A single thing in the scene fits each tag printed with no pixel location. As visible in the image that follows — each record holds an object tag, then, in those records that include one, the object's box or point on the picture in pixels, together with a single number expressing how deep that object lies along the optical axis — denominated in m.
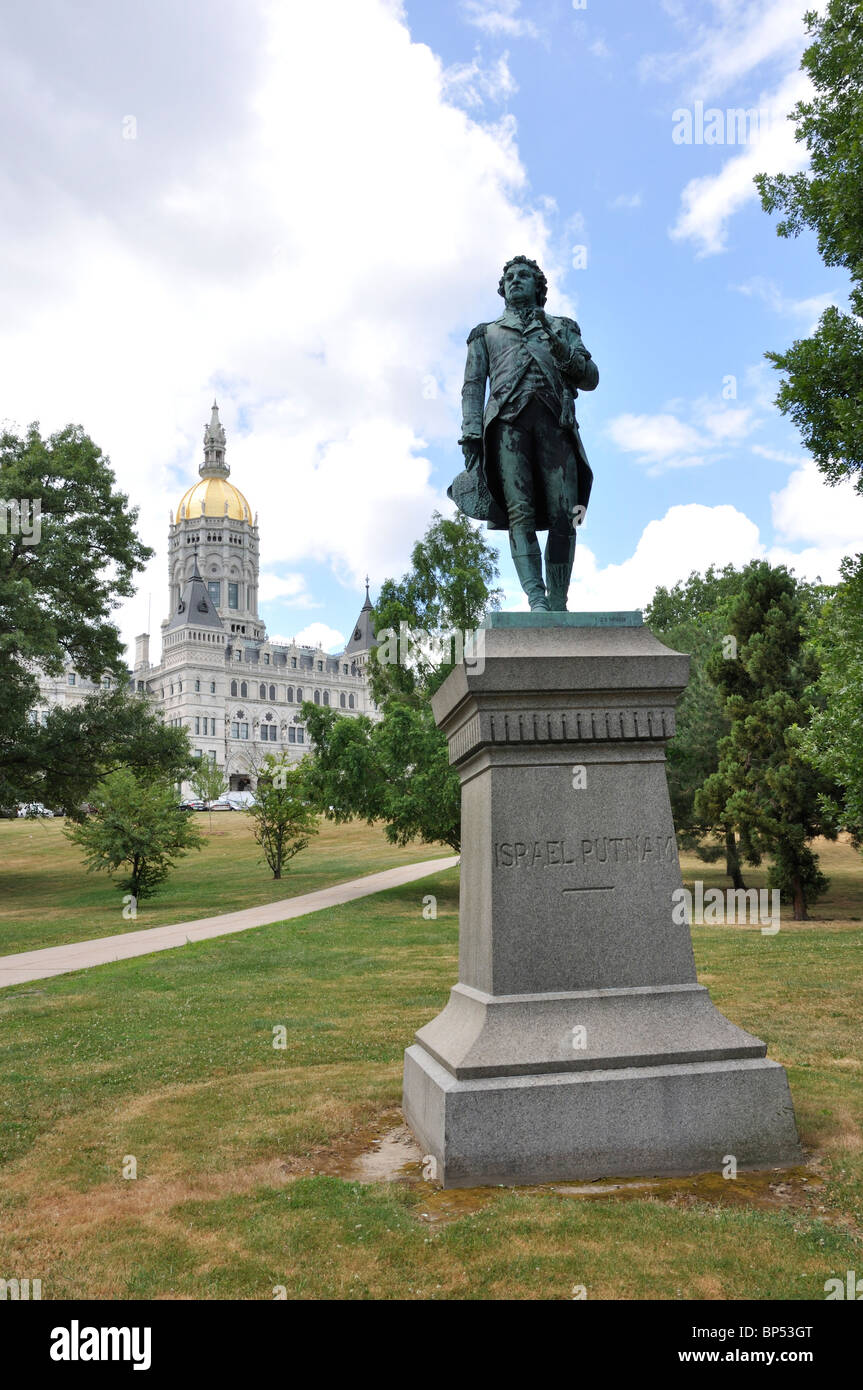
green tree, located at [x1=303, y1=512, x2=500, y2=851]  24.06
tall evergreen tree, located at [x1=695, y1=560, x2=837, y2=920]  20.34
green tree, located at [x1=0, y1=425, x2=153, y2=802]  28.73
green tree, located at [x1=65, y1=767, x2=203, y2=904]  24.66
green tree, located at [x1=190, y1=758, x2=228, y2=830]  62.09
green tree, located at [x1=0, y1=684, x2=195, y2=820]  29.36
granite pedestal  4.54
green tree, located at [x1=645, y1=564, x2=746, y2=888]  26.77
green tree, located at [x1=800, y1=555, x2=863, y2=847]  11.49
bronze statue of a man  5.93
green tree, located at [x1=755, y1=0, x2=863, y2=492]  11.43
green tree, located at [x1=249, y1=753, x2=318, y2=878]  29.17
